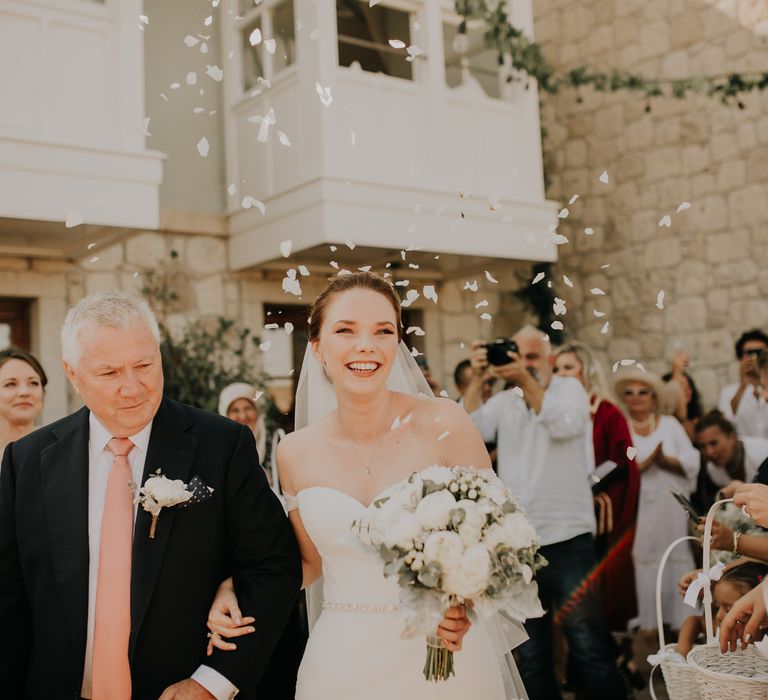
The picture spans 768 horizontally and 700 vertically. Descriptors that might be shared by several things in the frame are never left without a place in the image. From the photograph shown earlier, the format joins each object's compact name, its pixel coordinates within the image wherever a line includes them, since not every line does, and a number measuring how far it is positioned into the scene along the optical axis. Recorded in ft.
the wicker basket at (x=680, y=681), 10.14
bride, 9.40
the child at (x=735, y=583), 11.57
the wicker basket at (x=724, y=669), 8.96
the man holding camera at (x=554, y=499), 15.71
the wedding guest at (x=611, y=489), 18.42
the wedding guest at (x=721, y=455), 19.20
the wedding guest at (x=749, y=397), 21.01
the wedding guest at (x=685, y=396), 22.95
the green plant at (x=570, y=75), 28.22
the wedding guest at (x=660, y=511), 19.81
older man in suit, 8.14
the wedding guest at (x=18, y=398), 14.01
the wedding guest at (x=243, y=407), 18.78
